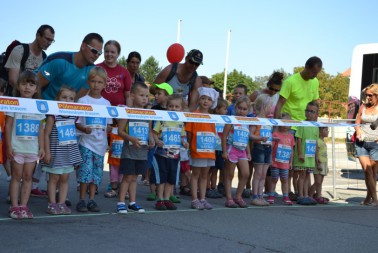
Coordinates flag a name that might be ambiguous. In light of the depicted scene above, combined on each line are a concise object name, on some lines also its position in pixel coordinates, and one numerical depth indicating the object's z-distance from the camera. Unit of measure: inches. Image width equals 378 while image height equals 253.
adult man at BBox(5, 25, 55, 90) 309.1
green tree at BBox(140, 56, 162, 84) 3914.9
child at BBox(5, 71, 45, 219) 238.5
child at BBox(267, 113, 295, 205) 350.4
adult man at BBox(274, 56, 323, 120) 357.7
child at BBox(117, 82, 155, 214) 273.1
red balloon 394.9
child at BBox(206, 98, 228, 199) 364.5
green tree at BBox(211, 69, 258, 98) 3245.6
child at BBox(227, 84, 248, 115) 389.4
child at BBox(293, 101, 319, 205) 359.9
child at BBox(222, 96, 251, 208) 318.0
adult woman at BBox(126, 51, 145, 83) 368.5
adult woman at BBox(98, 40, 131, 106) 322.3
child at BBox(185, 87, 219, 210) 303.0
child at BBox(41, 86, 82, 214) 254.4
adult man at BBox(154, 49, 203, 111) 344.2
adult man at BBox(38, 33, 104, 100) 280.7
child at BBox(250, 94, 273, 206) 335.0
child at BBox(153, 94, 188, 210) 290.5
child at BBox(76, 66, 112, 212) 268.5
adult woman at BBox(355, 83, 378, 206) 367.9
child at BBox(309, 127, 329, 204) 368.8
